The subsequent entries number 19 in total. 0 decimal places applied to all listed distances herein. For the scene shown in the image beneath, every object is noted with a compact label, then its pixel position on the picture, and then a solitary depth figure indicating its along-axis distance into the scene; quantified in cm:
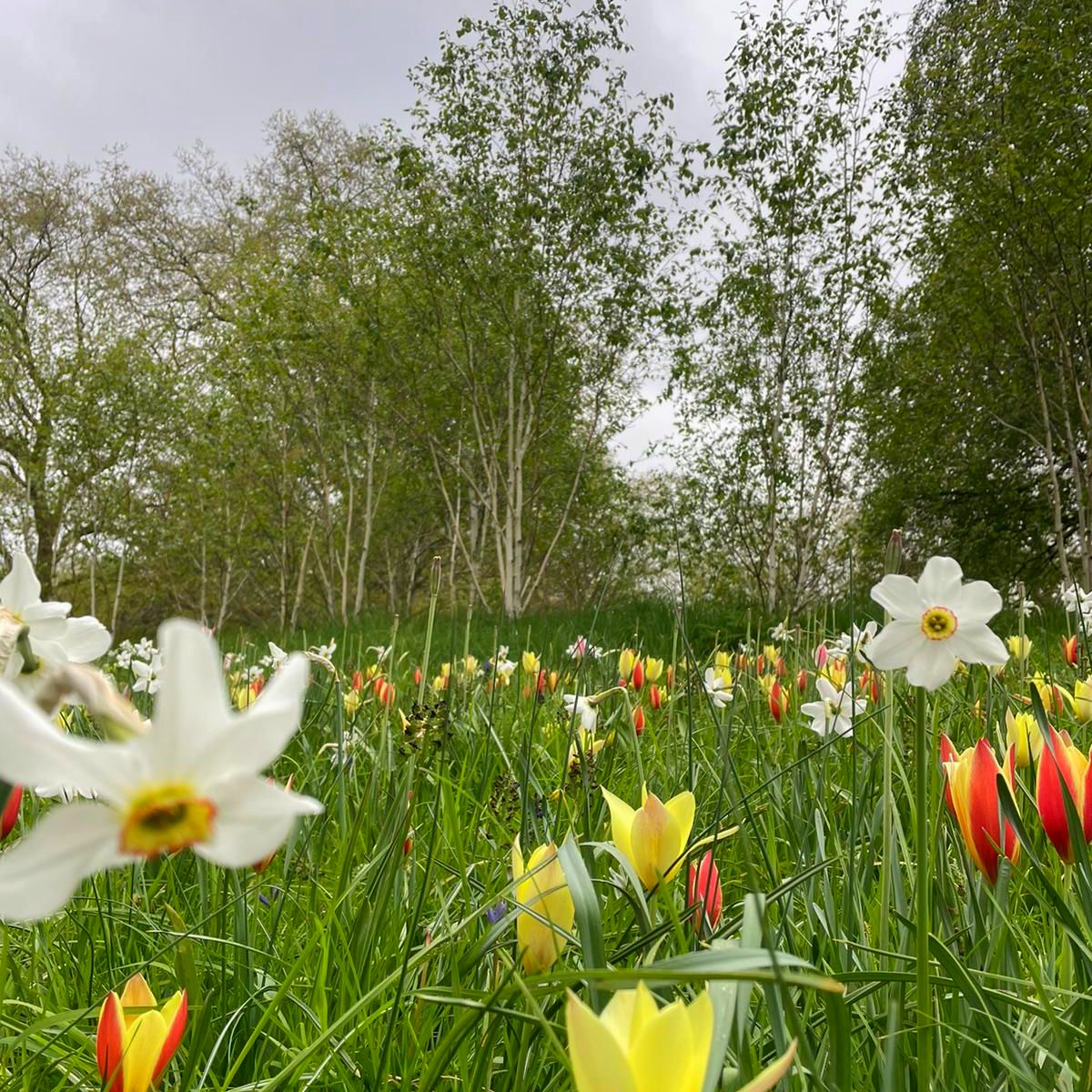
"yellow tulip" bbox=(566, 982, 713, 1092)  34
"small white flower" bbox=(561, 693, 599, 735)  135
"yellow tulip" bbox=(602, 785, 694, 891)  73
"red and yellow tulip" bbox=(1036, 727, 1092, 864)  81
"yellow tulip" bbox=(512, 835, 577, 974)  68
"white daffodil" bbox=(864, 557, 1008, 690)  67
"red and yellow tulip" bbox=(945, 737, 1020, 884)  79
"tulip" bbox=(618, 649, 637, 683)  241
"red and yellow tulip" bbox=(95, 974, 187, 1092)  65
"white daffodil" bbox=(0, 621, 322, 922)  23
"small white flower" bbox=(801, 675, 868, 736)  152
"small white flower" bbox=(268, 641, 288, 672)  154
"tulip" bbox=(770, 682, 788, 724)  199
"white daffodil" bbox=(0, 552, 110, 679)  39
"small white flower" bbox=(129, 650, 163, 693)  216
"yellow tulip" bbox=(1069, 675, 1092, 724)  158
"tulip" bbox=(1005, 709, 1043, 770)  103
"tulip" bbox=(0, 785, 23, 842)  58
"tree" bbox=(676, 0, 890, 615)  960
